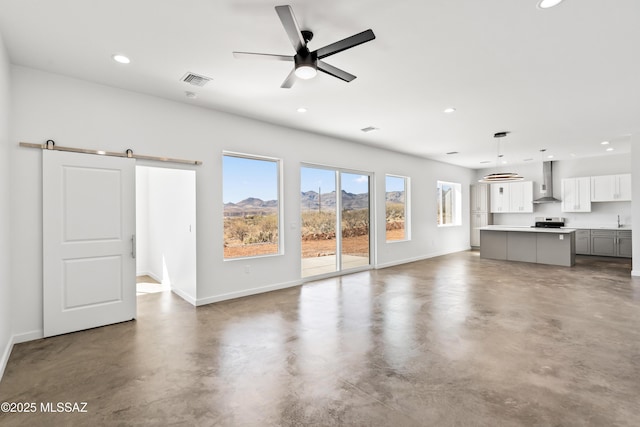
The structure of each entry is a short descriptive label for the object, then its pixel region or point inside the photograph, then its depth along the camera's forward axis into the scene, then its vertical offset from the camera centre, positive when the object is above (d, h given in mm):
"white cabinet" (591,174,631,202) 8336 +660
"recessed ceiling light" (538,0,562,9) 2311 +1546
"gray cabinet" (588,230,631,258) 8281 -805
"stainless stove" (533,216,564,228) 8454 -286
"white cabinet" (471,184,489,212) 10703 +567
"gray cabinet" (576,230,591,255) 8852 -817
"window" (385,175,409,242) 7820 +214
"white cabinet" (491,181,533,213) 10003 +545
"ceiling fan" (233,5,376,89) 2219 +1310
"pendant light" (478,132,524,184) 6445 +787
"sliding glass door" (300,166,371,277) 6148 -64
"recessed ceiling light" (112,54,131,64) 3166 +1628
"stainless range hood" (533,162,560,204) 9617 +894
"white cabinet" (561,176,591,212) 8930 +533
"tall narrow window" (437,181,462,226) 9916 +383
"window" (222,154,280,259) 5051 +209
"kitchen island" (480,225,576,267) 7496 -779
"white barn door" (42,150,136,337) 3475 -241
